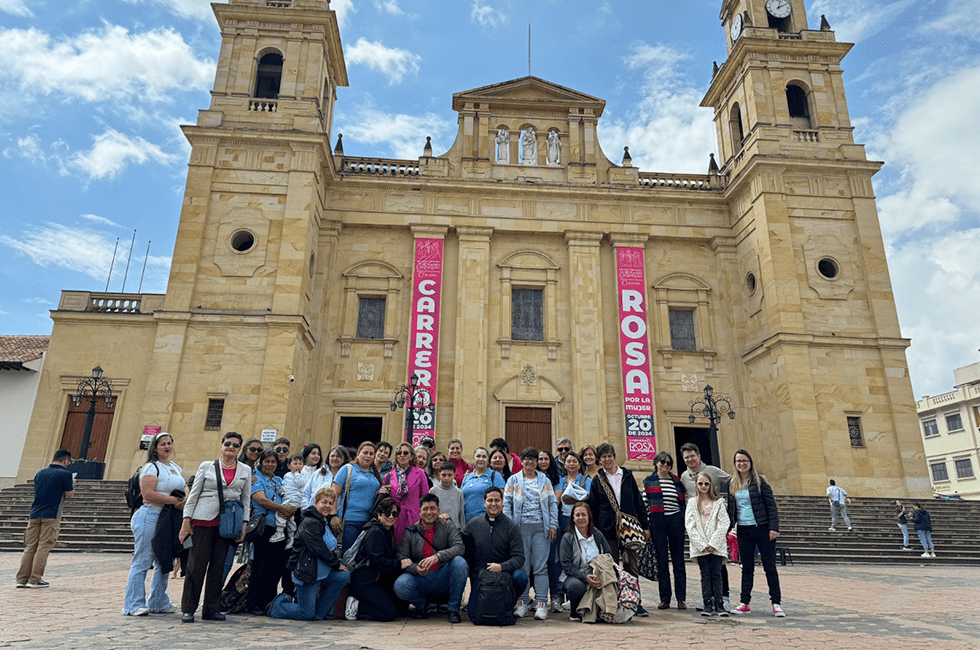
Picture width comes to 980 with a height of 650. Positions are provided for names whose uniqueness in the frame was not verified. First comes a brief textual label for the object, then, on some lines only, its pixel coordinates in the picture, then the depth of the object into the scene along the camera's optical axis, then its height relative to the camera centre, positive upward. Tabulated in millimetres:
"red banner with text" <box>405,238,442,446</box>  19750 +5899
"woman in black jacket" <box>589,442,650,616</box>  6852 +145
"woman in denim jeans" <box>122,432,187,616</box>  5863 -166
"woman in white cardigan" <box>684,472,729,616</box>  6480 -256
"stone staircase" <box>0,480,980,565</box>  13070 -355
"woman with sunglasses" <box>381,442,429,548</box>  6418 +250
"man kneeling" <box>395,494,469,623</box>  5955 -463
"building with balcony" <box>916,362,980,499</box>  37406 +5004
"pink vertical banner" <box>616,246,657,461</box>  20047 +5137
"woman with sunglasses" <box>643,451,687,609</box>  7008 -74
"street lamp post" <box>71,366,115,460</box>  17594 +3238
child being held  6210 +96
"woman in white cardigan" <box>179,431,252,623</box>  5617 -265
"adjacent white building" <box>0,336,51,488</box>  19703 +3238
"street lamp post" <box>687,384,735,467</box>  16609 +3141
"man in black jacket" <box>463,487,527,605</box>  6121 -303
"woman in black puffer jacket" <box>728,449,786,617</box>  6590 -65
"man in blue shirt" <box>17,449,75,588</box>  7516 -159
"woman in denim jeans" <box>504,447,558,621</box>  6645 -26
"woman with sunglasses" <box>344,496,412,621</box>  5902 -562
